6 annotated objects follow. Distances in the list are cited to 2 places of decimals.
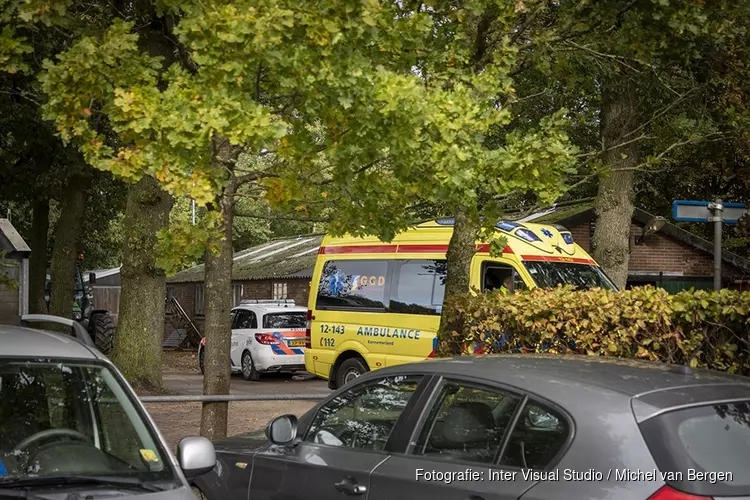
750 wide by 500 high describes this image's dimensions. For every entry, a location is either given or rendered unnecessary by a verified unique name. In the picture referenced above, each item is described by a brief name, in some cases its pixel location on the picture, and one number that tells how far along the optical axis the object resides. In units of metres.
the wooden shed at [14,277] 20.88
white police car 23.12
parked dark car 3.95
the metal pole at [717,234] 11.37
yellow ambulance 15.16
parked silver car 4.20
